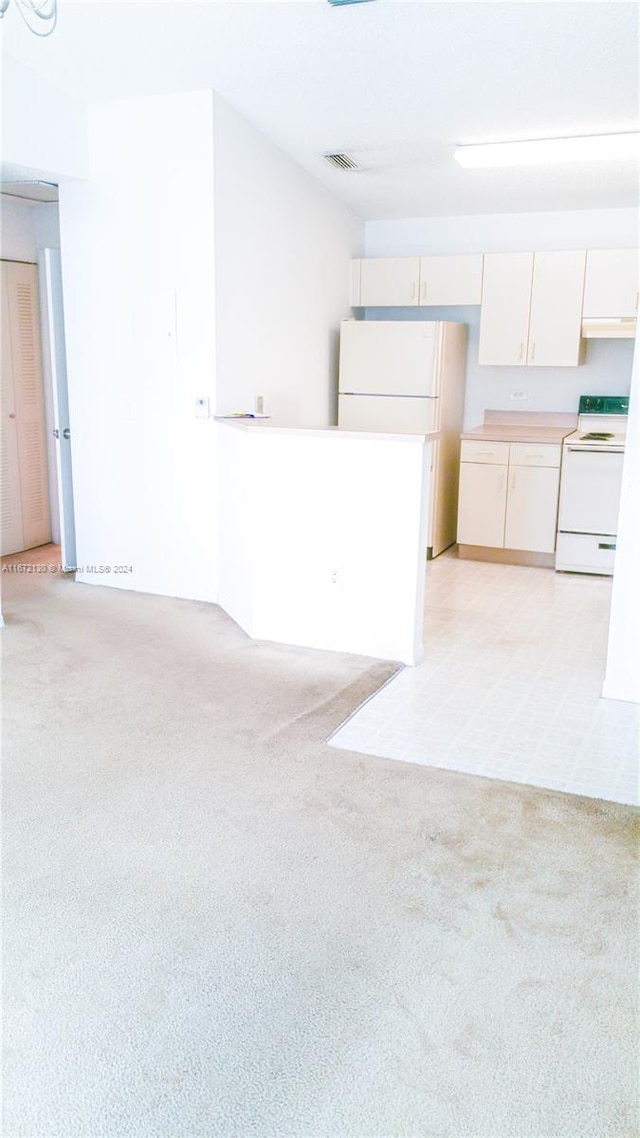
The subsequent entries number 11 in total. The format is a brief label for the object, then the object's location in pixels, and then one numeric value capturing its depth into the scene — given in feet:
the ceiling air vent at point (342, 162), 16.05
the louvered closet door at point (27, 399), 17.84
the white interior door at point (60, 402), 15.71
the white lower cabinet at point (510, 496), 18.43
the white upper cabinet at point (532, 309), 18.49
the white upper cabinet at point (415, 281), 19.53
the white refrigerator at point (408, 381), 18.78
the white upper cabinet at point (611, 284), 17.92
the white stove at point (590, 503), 17.69
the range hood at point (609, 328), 18.07
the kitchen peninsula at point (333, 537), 12.10
